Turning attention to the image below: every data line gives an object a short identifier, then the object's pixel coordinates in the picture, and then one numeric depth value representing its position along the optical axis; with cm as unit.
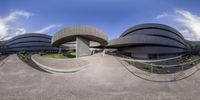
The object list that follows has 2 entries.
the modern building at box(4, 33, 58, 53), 3606
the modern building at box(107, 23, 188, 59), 1935
